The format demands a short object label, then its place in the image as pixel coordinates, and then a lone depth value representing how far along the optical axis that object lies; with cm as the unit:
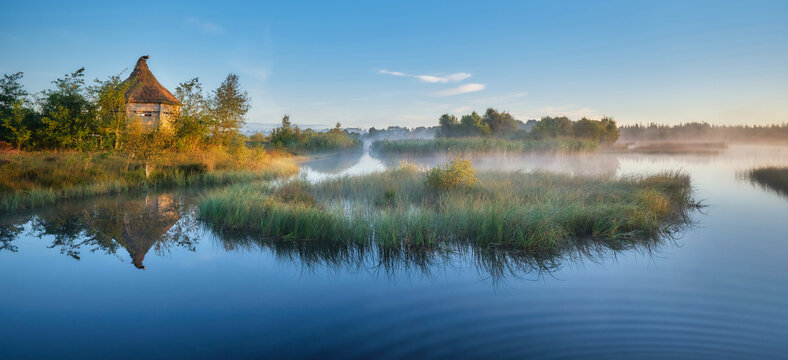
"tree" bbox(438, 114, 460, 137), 5628
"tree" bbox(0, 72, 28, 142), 2506
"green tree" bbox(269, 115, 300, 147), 3812
